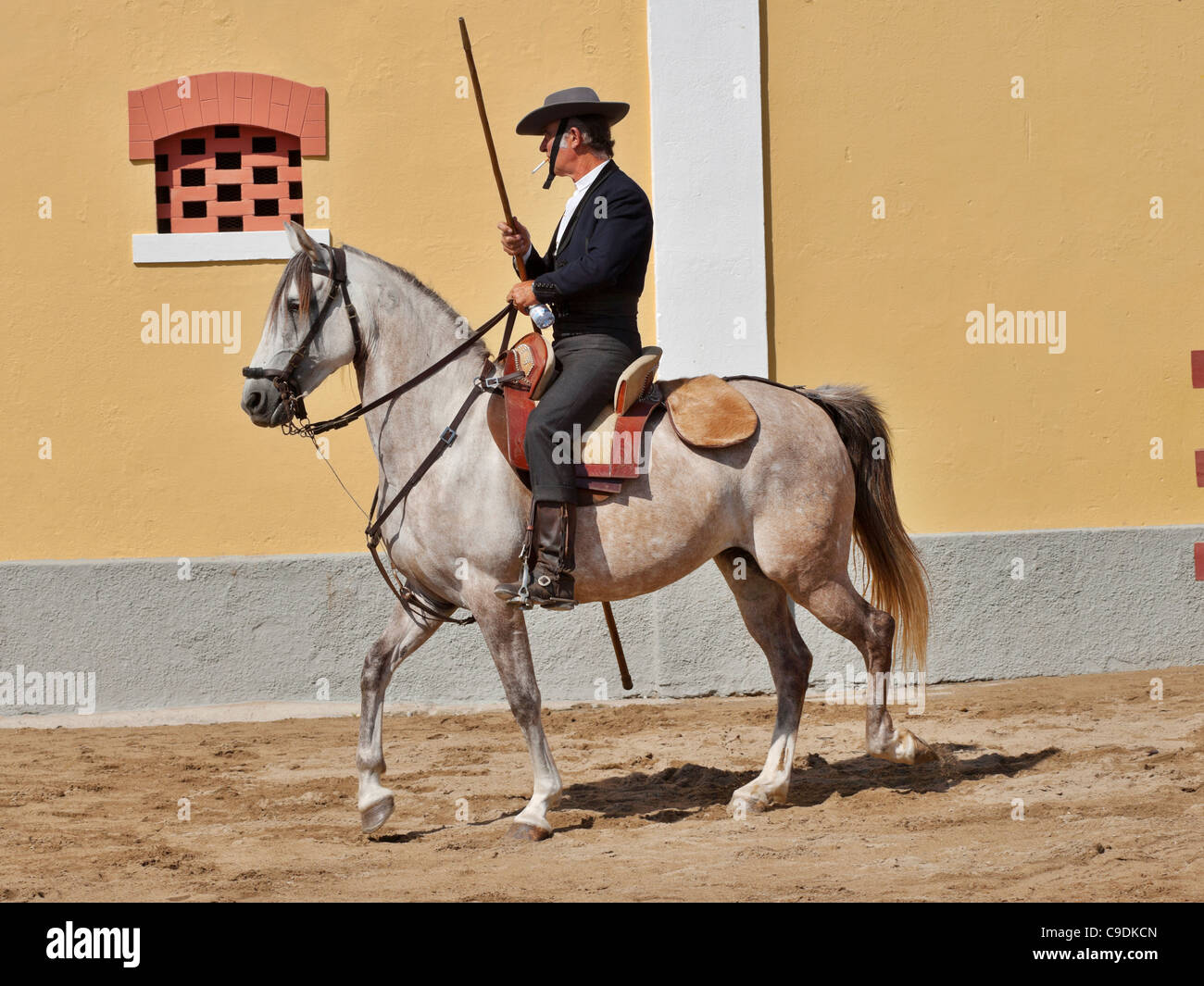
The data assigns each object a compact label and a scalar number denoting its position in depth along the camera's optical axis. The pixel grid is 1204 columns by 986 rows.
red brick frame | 16.77
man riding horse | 10.66
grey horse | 10.84
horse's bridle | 10.67
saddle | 10.83
